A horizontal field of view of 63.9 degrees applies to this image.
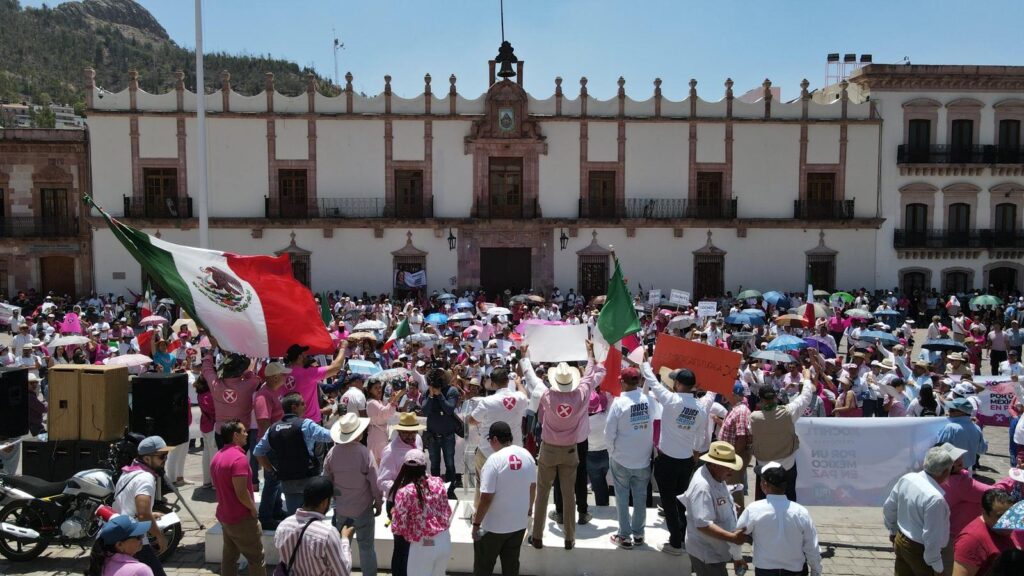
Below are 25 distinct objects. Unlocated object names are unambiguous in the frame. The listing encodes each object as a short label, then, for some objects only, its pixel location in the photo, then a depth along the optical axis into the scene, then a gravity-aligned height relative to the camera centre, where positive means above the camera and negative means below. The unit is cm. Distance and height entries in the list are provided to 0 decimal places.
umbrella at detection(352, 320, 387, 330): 1806 -178
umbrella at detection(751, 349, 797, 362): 1222 -167
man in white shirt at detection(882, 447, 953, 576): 595 -201
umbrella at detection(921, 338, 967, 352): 1405 -175
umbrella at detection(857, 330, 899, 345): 1443 -165
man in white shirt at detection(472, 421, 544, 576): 632 -200
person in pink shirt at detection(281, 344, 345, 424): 842 -137
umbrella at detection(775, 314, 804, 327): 1883 -174
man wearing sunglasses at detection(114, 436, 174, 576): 635 -190
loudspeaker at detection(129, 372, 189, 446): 845 -166
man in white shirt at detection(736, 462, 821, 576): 563 -198
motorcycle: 754 -250
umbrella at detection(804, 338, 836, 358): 1454 -186
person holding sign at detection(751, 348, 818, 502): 793 -180
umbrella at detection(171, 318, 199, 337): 1656 -165
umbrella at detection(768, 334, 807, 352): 1321 -162
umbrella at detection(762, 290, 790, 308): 2623 -177
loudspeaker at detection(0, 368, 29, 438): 905 -175
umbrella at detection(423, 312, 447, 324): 2028 -183
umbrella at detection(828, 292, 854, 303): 2680 -174
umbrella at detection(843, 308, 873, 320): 2019 -172
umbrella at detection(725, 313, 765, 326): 2033 -187
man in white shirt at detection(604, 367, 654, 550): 741 -187
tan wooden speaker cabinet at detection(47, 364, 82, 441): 822 -155
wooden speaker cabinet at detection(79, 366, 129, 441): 823 -158
